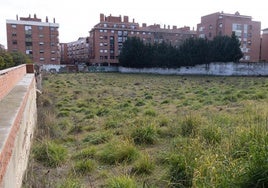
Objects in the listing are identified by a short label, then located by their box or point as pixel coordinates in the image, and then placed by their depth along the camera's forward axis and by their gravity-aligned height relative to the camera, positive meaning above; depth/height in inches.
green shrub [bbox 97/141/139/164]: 180.6 -72.8
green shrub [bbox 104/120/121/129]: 276.1 -71.2
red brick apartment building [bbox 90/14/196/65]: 2354.2 +429.7
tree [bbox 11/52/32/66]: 1076.4 +70.7
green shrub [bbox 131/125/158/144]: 215.6 -66.5
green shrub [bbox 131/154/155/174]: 162.3 -75.0
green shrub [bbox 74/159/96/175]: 168.1 -78.3
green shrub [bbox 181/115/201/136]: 216.1 -56.8
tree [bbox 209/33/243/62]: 1363.2 +144.1
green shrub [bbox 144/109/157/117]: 333.6 -66.4
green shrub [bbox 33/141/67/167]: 181.3 -74.3
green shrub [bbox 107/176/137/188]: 131.2 -71.3
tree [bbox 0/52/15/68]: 911.3 +55.0
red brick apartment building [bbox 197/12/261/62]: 2071.3 +437.0
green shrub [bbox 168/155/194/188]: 134.3 -68.3
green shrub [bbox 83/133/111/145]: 230.2 -75.4
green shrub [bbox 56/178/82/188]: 135.7 -75.0
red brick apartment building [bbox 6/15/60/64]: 2078.8 +335.1
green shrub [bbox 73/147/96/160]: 192.6 -77.7
